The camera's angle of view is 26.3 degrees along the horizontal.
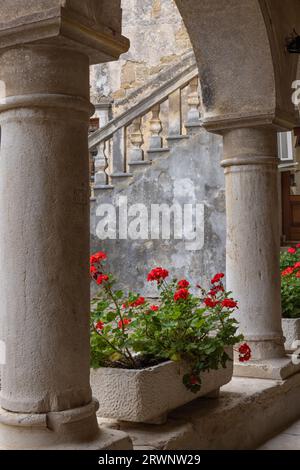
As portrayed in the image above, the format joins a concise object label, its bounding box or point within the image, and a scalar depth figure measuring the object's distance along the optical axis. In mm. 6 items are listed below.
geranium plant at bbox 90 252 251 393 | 3027
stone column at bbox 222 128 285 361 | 4340
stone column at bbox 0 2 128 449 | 2365
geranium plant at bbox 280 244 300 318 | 5156
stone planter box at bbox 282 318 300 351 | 4977
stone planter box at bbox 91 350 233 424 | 2799
